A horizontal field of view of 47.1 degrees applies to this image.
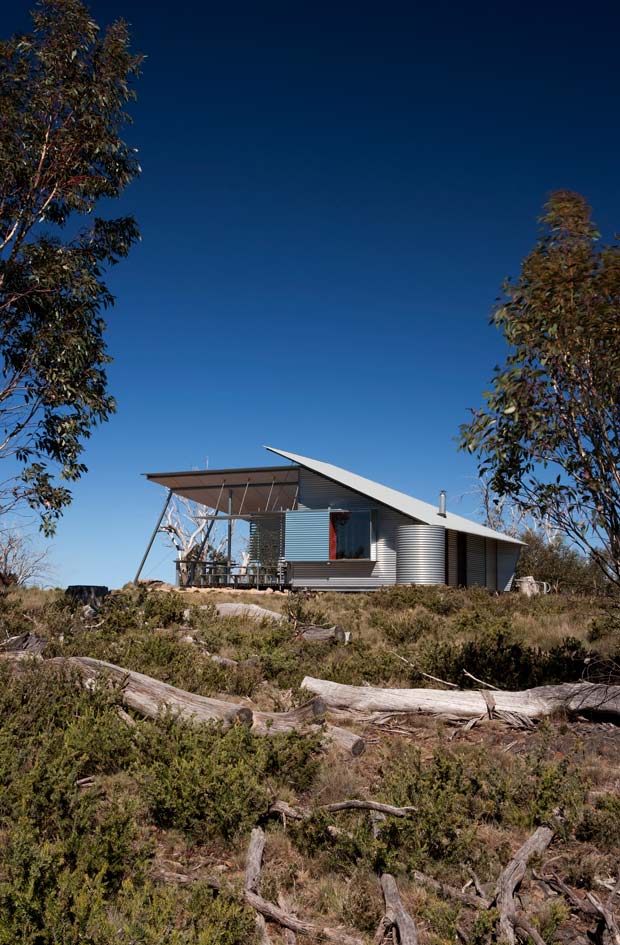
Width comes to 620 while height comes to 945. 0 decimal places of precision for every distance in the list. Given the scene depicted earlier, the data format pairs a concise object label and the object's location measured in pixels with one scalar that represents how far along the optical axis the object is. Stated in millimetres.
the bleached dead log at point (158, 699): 7684
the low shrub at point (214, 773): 5445
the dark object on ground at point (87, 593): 16734
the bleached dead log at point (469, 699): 8727
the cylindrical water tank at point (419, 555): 26234
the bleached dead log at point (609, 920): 4028
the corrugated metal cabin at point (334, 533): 26781
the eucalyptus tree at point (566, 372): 9188
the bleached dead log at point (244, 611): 16922
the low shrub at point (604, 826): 5348
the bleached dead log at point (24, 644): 11130
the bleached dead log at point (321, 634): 13656
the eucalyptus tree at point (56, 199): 14930
